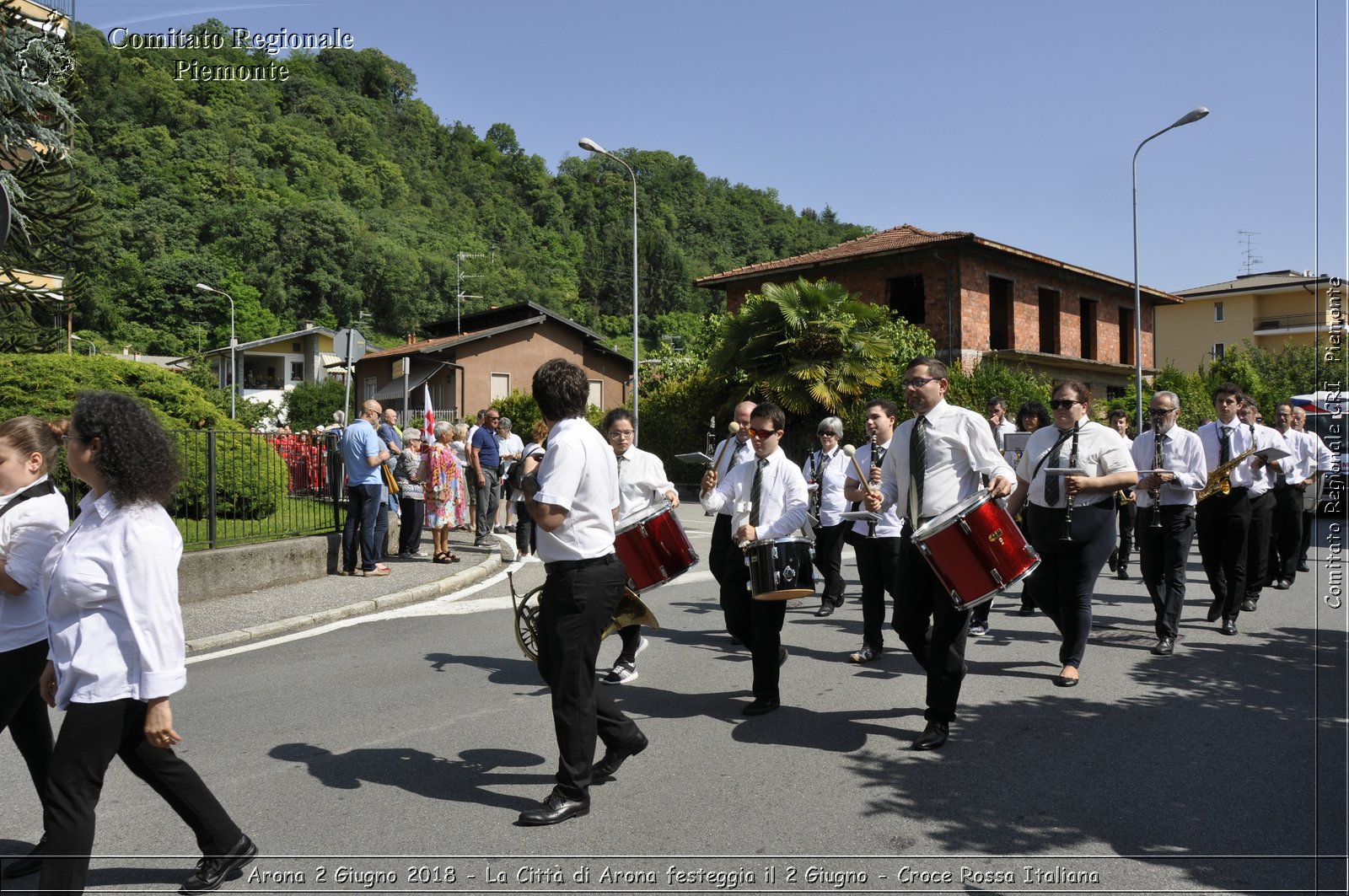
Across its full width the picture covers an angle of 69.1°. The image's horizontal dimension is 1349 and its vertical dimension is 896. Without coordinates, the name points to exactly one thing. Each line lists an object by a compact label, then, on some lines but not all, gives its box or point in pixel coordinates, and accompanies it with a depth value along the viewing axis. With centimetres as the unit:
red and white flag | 1678
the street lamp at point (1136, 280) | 2420
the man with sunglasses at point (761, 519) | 604
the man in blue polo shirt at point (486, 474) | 1478
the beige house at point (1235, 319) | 5678
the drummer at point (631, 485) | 698
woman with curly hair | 327
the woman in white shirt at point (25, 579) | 368
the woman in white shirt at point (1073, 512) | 672
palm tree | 2395
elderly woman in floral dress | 1280
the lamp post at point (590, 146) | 2641
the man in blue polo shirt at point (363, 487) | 1137
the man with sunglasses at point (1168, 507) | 776
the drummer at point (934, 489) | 539
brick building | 3108
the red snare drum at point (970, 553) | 516
